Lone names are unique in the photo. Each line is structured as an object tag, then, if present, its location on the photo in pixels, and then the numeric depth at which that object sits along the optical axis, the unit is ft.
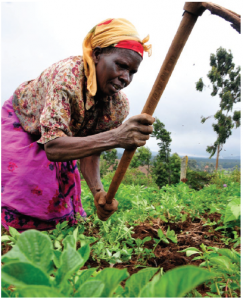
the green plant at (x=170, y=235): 5.55
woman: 5.36
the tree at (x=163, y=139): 54.03
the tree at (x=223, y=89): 67.62
